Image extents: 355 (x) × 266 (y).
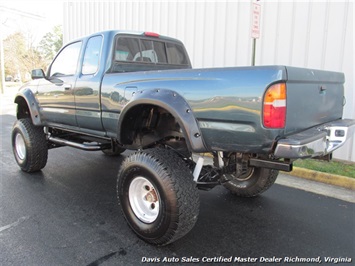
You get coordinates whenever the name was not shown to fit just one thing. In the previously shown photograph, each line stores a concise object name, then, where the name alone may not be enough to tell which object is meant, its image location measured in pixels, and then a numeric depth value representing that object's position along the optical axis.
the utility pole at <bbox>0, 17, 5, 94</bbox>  23.31
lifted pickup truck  2.38
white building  5.70
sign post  5.17
